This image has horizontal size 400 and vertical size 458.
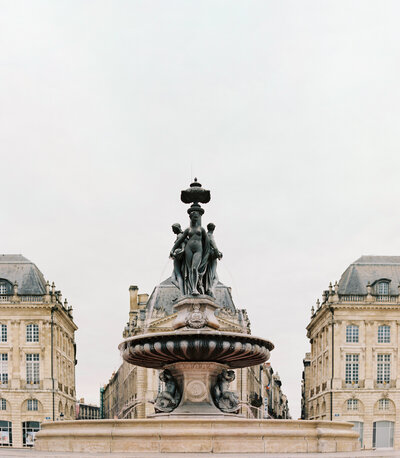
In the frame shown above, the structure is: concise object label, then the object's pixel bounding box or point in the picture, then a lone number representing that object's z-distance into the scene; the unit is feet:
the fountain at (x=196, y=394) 41.81
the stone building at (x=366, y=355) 197.88
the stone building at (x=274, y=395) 304.81
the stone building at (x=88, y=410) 482.69
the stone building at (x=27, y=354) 198.90
